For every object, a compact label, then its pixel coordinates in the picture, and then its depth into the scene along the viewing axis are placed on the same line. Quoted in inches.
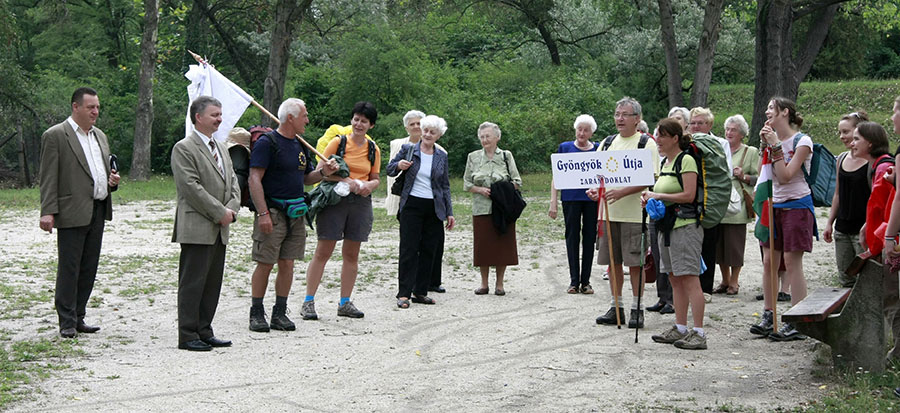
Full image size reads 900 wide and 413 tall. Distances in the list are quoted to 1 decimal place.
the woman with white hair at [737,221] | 374.0
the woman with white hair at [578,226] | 391.5
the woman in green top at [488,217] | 394.0
